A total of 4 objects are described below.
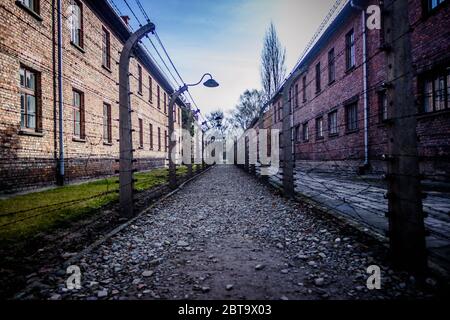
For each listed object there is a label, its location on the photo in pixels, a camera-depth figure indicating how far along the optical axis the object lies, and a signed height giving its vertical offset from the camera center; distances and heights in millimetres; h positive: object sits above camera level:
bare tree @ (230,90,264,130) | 47438 +9201
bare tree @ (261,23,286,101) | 29205 +10532
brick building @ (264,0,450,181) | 6961 +2406
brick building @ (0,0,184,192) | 6555 +2293
